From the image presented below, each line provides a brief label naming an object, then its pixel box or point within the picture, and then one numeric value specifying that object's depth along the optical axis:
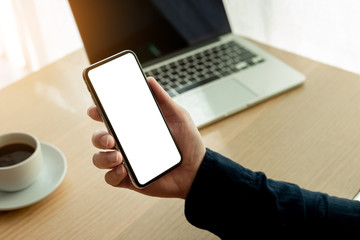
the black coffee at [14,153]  0.61
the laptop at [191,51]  0.77
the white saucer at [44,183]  0.59
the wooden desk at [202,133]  0.58
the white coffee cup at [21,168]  0.57
